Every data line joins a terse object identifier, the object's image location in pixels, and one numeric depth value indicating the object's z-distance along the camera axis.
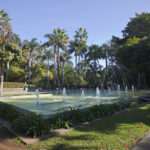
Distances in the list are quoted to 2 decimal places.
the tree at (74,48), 35.06
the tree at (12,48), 23.04
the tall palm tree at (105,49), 35.88
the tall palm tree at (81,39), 35.62
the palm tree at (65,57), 41.97
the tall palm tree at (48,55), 39.13
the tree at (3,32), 21.56
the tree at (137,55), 16.59
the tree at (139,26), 27.70
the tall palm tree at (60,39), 31.41
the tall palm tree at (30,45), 35.38
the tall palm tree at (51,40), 31.27
